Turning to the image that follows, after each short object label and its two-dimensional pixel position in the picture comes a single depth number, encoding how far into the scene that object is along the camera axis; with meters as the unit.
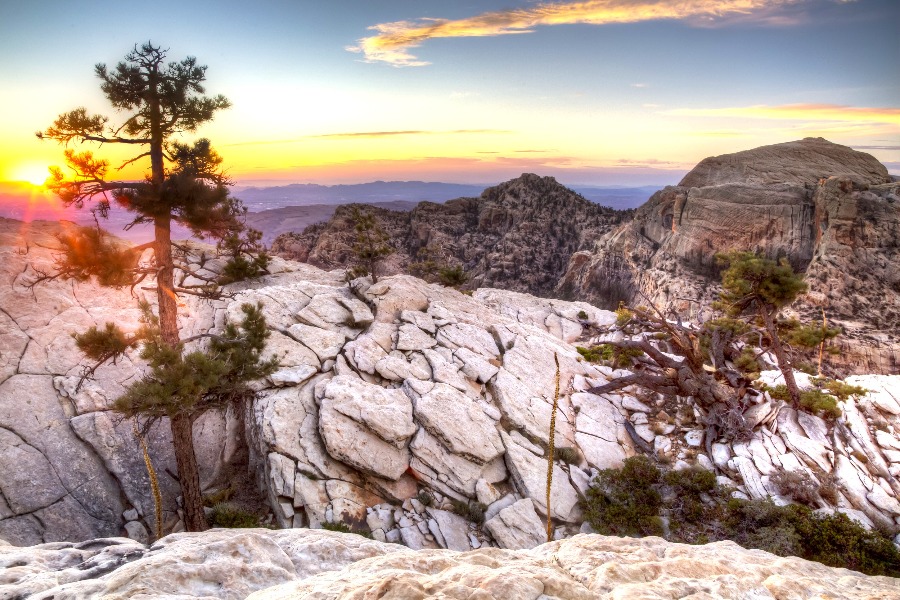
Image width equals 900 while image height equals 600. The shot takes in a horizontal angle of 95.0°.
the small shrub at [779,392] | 14.84
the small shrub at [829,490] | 11.73
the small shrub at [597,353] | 19.50
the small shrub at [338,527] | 10.27
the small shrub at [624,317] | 21.92
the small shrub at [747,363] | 17.77
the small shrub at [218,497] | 11.38
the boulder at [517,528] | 10.77
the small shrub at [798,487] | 11.59
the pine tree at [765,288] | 14.41
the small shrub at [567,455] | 13.38
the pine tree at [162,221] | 8.63
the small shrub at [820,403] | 13.70
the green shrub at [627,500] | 11.37
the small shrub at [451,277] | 29.38
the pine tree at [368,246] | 23.22
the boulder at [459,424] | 12.51
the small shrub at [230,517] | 10.63
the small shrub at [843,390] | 14.30
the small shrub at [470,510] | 11.33
